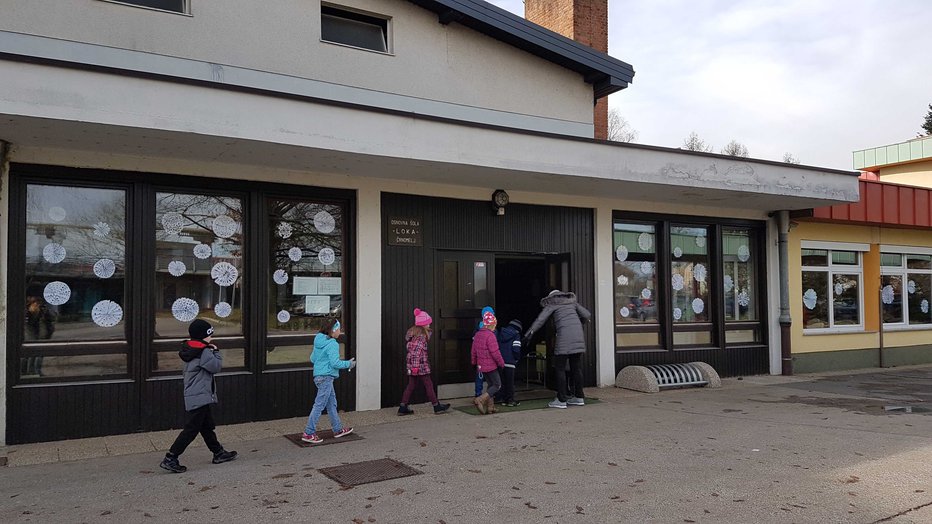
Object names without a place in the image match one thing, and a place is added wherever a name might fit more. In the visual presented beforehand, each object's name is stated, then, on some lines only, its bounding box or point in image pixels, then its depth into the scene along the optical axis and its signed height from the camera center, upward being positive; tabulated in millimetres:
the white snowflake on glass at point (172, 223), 8148 +755
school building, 7324 +1130
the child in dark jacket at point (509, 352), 9562 -1017
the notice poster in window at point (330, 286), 9156 -37
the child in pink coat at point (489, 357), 9039 -1019
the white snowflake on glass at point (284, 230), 8867 +708
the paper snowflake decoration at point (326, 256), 9159 +370
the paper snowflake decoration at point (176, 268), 8165 +207
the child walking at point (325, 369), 7270 -928
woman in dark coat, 9492 -775
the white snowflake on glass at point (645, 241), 12148 +689
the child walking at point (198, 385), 6172 -934
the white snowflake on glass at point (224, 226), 8477 +736
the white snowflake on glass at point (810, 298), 13930 -435
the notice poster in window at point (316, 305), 9047 -289
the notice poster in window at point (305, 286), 8946 -34
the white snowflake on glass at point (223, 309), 8438 -310
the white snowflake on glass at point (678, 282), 12469 -62
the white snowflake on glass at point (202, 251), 8336 +418
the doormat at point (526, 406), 9211 -1780
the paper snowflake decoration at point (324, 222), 9148 +832
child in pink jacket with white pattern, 8750 -986
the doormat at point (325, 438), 7352 -1740
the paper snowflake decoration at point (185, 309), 8164 -296
